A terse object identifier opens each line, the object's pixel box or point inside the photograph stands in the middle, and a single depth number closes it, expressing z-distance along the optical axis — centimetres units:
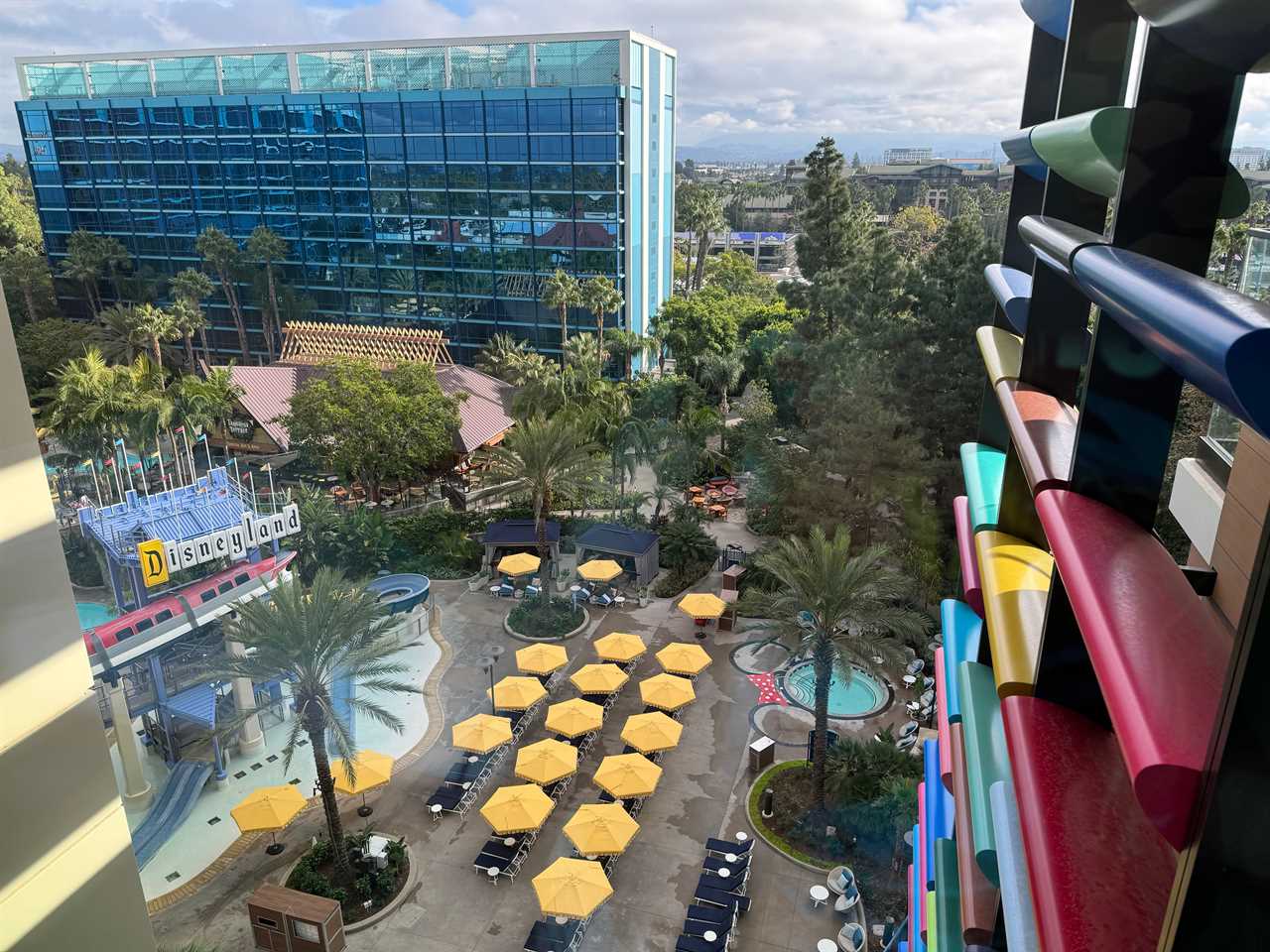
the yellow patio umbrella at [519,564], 2805
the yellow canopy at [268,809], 1709
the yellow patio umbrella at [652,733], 1945
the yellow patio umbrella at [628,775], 1808
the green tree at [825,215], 3428
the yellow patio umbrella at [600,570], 2759
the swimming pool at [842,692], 2239
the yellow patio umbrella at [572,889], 1485
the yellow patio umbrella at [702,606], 2514
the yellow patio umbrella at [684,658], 2253
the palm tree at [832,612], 1833
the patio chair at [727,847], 1678
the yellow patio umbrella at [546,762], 1836
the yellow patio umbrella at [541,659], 2250
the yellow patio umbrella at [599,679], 2181
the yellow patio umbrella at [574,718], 1997
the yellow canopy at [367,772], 1808
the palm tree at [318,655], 1644
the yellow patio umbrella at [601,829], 1633
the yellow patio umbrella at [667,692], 2111
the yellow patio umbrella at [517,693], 2108
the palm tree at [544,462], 2622
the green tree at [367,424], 3147
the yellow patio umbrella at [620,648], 2298
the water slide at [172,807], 1777
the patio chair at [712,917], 1518
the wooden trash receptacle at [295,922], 1477
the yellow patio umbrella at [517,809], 1698
